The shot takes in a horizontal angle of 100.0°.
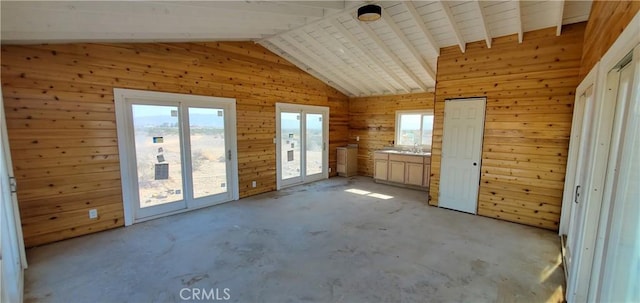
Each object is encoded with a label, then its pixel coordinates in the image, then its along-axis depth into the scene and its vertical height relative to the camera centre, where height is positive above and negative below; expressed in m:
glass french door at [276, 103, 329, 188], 6.08 -0.42
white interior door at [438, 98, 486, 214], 4.36 -0.44
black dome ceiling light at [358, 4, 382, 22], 3.25 +1.40
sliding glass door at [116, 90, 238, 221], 3.88 -0.46
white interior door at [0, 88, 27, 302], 1.90 -0.97
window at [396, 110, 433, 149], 6.73 -0.04
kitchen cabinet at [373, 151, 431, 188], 6.02 -0.99
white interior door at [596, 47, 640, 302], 1.21 -0.43
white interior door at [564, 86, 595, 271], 2.35 -0.43
